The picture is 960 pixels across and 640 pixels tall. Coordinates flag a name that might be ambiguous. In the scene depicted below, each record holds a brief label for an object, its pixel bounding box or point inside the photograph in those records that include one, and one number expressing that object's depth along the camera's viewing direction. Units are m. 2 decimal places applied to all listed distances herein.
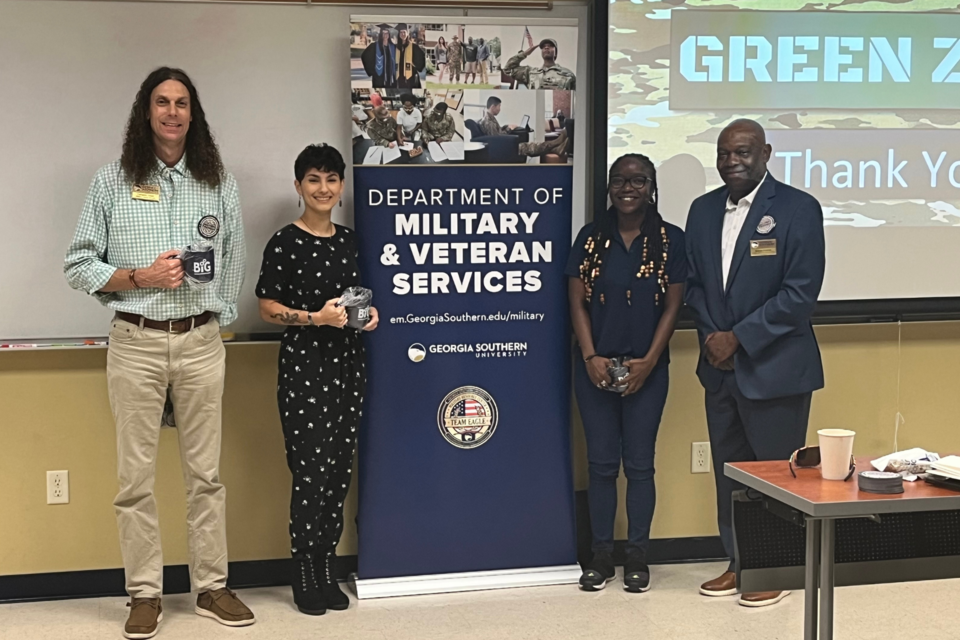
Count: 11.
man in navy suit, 3.76
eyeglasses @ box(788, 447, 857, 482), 2.62
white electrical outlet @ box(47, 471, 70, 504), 3.90
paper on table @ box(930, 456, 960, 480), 2.45
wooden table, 2.33
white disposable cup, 2.50
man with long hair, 3.41
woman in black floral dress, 3.68
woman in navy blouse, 3.91
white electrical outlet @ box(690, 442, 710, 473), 4.36
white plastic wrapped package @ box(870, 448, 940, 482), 2.55
